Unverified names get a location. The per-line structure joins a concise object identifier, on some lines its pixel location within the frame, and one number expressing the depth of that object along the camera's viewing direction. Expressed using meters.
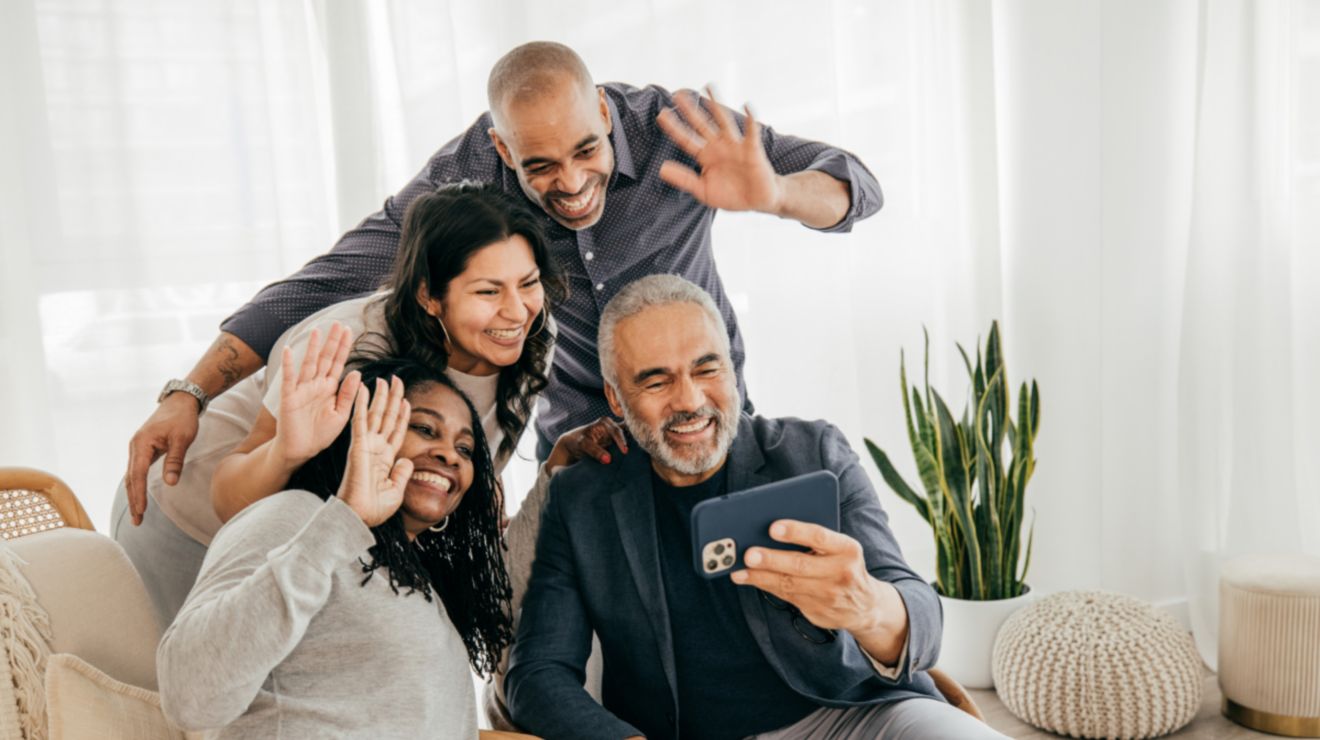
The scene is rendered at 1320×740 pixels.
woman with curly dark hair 1.73
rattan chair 1.96
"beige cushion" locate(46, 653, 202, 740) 1.64
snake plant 3.38
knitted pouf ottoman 3.05
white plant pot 3.48
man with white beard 1.92
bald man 1.96
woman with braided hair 1.41
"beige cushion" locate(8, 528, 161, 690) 1.79
